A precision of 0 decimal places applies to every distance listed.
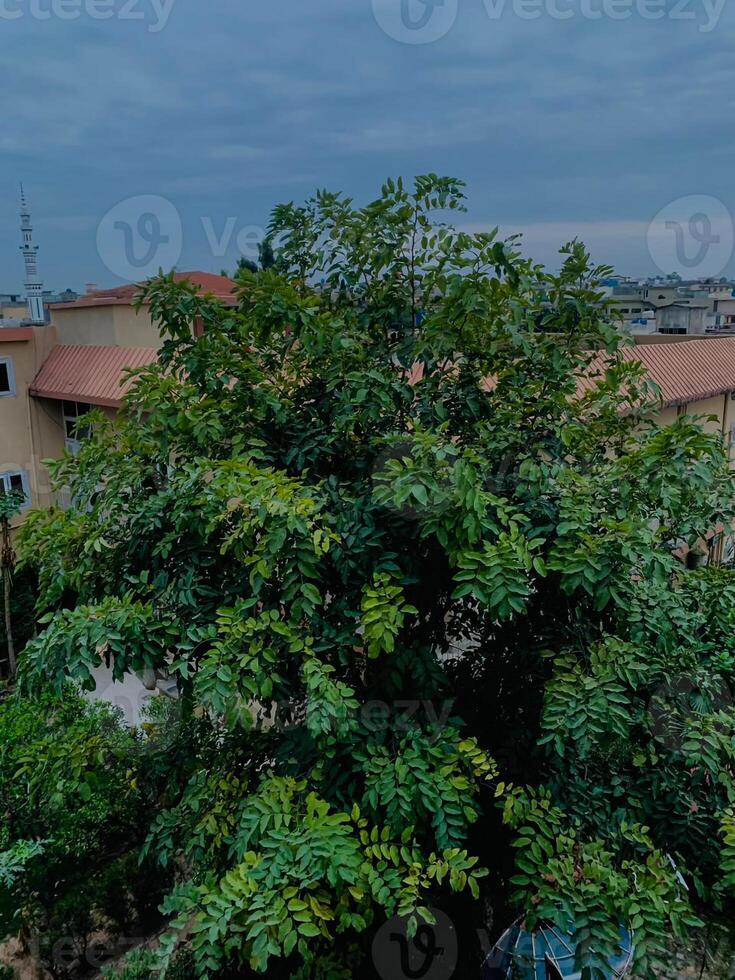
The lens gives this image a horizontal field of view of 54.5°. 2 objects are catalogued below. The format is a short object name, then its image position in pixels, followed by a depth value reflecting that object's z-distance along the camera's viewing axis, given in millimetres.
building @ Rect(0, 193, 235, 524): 11102
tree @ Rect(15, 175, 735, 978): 2938
